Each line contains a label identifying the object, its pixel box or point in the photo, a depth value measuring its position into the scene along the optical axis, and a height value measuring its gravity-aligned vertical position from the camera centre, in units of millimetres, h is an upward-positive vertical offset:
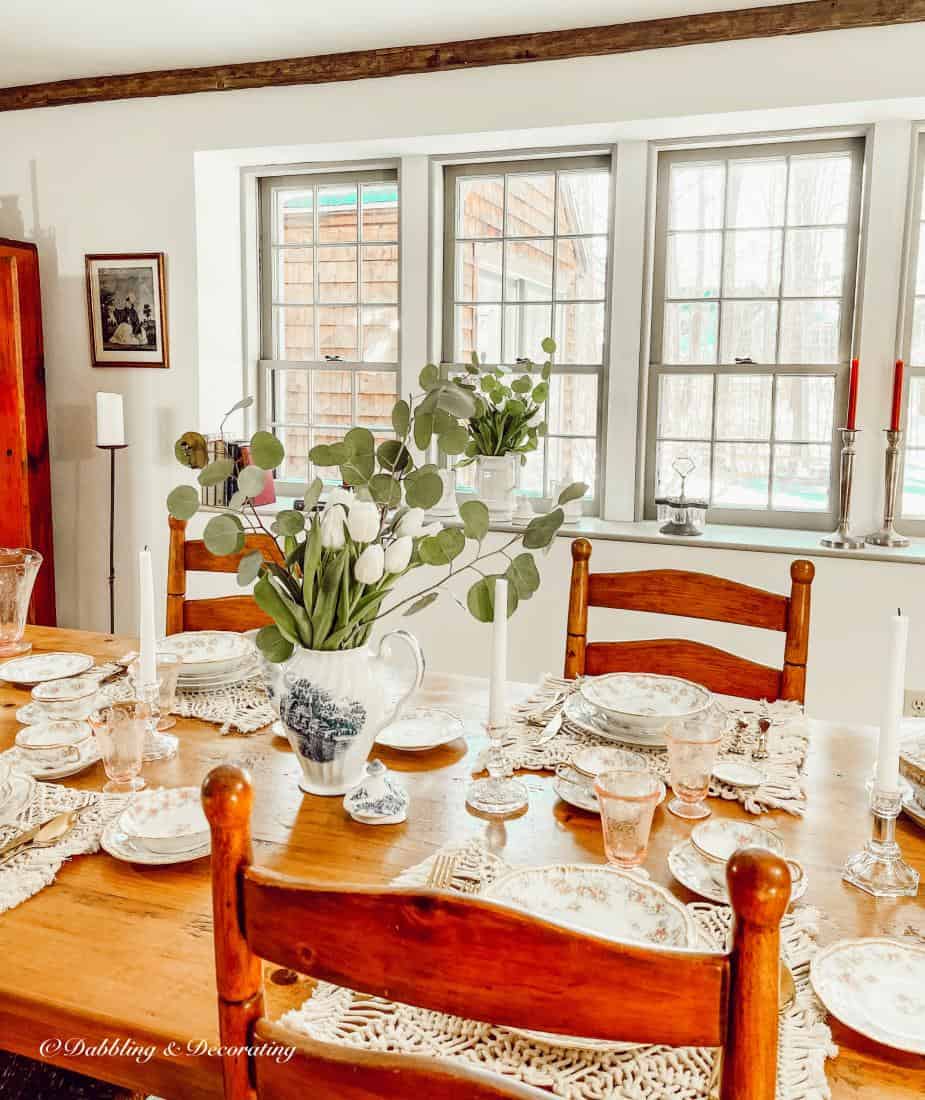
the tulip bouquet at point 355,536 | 1226 -169
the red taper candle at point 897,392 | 2754 +65
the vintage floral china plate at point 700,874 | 1036 -515
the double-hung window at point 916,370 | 2893 +139
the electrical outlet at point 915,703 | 1446 -433
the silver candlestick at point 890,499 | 2816 -248
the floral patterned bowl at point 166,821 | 1117 -512
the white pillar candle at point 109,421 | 3369 -72
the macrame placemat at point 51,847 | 1041 -521
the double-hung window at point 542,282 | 3305 +445
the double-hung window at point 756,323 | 3045 +293
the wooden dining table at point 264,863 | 819 -528
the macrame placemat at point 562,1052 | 762 -528
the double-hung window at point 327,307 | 3596 +374
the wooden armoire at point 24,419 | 3445 -75
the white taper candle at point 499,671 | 1290 -354
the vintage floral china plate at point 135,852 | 1090 -517
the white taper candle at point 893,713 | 1087 -336
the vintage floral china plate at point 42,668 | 1742 -497
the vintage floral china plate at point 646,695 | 1562 -471
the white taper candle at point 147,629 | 1461 -343
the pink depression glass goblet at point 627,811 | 1081 -451
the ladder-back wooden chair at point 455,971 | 543 -340
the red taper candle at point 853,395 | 2777 +55
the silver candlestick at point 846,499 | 2809 -253
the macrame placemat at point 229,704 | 1551 -507
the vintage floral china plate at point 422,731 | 1461 -509
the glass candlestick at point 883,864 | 1062 -509
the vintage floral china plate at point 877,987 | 819 -518
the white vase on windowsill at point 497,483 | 3182 -250
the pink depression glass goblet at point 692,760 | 1232 -449
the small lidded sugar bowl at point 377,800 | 1211 -502
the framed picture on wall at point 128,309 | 3521 +340
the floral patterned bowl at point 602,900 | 938 -497
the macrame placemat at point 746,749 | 1297 -508
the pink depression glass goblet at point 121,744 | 1280 -458
